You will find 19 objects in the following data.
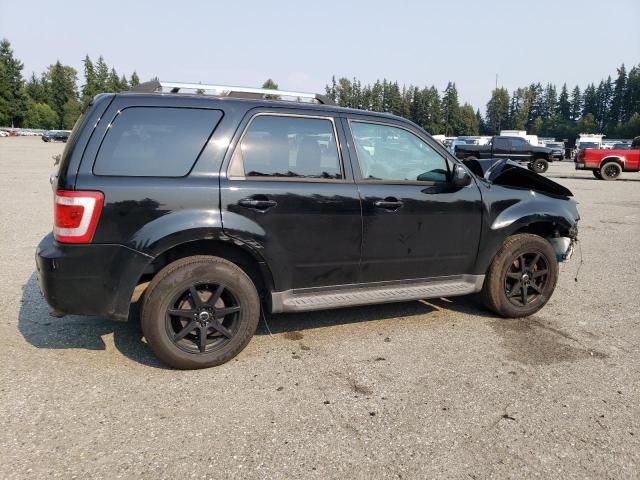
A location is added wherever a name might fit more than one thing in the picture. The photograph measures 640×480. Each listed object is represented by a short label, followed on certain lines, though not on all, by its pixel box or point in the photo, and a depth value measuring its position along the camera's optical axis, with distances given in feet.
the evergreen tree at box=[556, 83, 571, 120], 411.75
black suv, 9.77
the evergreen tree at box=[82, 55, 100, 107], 294.25
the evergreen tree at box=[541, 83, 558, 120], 424.87
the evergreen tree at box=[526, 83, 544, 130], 431.43
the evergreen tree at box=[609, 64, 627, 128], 363.35
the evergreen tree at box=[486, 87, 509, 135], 423.23
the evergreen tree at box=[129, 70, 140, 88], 350.58
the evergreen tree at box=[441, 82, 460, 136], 380.78
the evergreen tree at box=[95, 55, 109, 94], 300.61
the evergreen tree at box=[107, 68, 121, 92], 301.22
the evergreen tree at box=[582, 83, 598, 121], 391.45
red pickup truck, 67.31
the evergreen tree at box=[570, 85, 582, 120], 408.67
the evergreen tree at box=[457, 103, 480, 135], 382.22
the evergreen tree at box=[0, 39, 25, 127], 265.54
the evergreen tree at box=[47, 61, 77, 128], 306.96
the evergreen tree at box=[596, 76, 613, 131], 384.06
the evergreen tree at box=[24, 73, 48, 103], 301.22
